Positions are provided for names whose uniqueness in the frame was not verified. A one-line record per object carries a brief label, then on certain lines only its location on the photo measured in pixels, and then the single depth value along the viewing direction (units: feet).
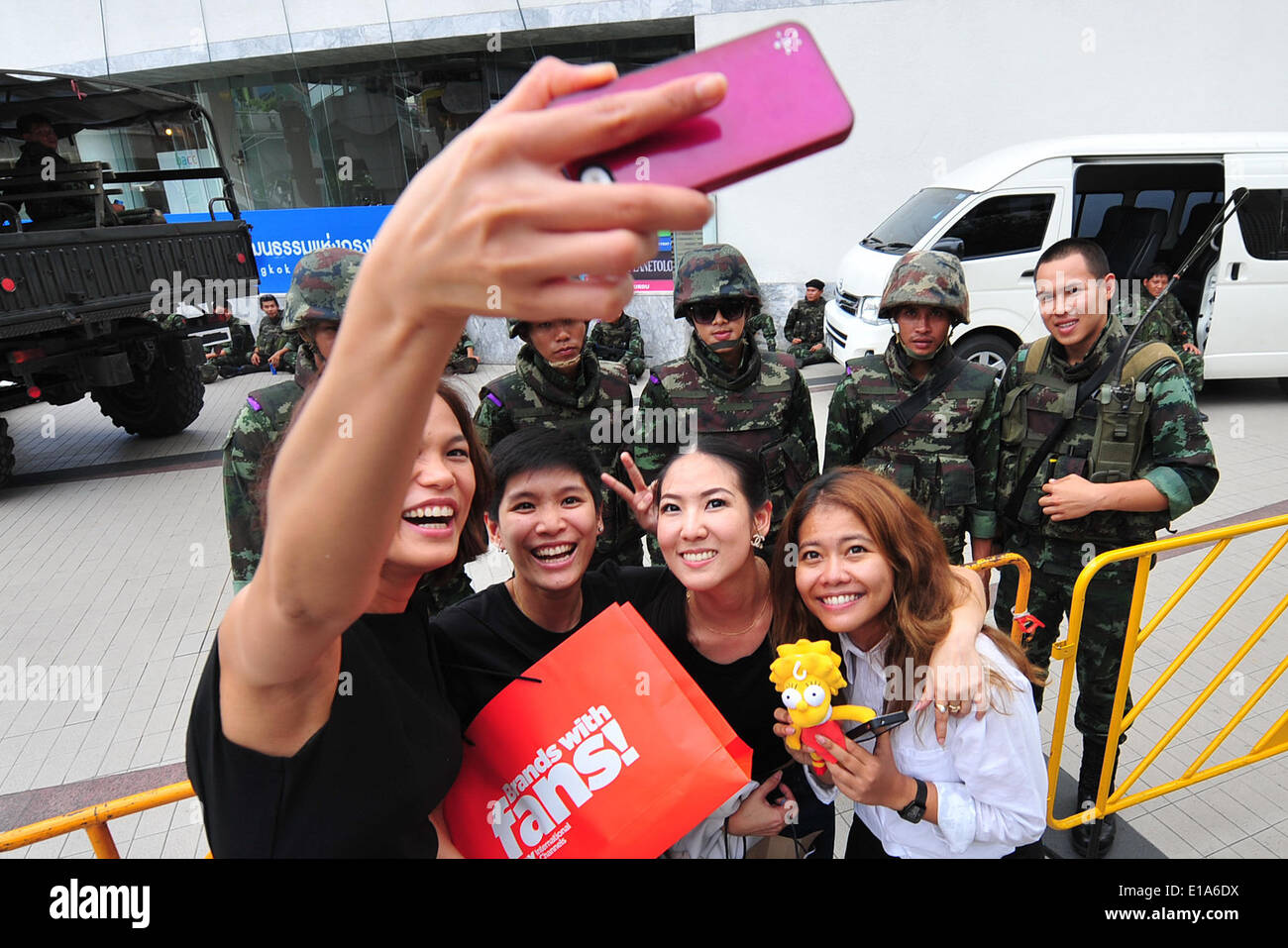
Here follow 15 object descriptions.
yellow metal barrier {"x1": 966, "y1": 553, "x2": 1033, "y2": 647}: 9.00
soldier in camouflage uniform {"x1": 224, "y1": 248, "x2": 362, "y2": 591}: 9.04
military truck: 20.21
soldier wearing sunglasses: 10.58
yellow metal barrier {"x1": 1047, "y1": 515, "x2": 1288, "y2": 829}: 8.00
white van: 22.88
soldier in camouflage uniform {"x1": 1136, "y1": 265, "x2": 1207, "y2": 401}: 19.80
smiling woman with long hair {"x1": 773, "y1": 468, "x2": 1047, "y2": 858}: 5.07
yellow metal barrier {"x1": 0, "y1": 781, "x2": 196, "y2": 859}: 5.03
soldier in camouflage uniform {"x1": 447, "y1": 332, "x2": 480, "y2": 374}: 26.68
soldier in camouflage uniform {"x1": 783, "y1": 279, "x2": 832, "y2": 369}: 30.58
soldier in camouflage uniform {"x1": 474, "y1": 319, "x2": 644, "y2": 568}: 10.50
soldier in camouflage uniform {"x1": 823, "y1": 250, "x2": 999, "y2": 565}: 10.05
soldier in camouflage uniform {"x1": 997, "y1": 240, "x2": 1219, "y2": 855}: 8.69
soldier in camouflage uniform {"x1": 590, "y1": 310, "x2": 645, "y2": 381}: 27.99
